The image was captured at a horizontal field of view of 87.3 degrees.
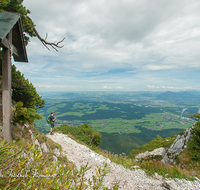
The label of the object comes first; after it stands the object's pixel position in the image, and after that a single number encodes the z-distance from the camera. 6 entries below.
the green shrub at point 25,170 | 1.76
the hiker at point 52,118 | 11.44
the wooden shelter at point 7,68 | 4.53
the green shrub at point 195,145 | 9.76
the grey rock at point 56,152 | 7.91
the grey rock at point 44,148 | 6.82
